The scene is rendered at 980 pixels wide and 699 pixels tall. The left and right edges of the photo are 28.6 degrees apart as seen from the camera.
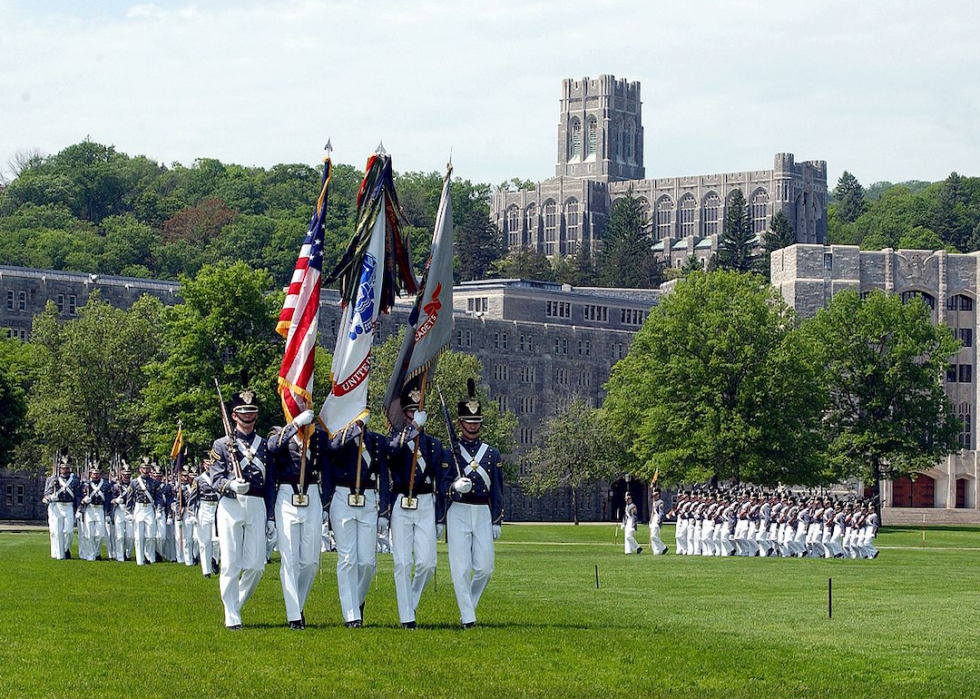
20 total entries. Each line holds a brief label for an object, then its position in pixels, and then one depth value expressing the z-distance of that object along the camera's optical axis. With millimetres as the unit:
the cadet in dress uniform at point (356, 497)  22094
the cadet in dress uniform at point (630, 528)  53844
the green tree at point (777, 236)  188375
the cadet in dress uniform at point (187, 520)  39156
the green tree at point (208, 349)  72250
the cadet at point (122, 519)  41312
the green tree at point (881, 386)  97375
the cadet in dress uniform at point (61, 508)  40438
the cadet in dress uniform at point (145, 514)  39750
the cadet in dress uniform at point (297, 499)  21781
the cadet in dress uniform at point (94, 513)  41375
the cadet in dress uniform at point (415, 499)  22281
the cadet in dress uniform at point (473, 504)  22359
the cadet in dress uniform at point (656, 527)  54138
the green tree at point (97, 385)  83062
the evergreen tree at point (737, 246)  179625
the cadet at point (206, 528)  31517
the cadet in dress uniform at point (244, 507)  21453
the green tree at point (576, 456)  109125
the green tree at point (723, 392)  81875
